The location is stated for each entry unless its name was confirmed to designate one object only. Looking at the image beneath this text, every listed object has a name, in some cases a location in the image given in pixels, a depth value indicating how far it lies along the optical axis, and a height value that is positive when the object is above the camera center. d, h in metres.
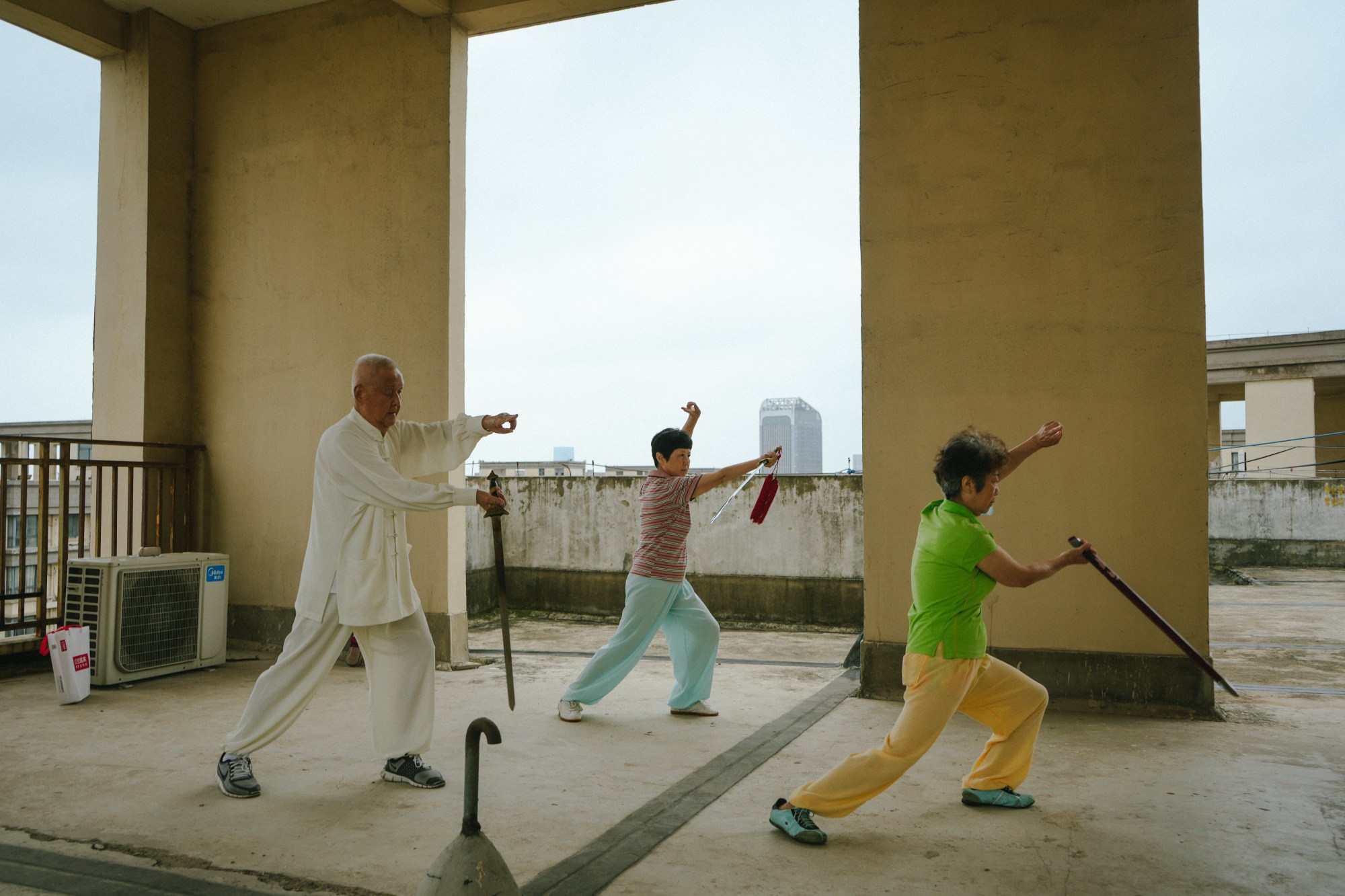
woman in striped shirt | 4.72 -0.69
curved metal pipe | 2.14 -0.70
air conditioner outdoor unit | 5.45 -0.87
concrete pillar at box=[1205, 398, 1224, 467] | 20.31 +1.24
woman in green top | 2.97 -0.62
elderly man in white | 3.55 -0.52
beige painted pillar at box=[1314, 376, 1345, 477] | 18.38 +1.29
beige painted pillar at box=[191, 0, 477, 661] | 6.33 +1.65
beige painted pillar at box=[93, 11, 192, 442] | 6.84 +1.76
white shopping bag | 4.99 -1.04
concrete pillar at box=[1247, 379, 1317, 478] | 16.78 +1.22
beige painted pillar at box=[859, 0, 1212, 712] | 4.81 +0.97
